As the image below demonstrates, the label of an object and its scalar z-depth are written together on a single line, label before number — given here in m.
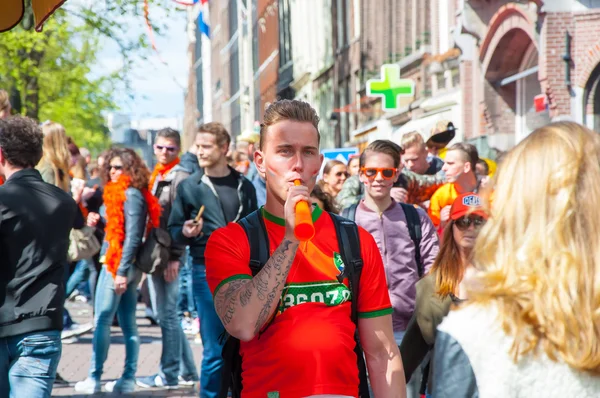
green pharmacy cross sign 24.55
